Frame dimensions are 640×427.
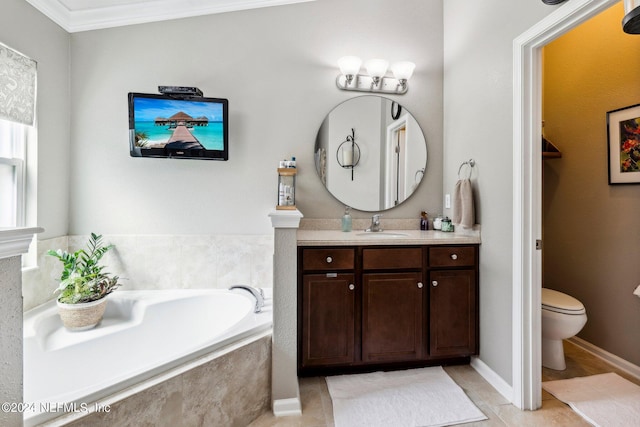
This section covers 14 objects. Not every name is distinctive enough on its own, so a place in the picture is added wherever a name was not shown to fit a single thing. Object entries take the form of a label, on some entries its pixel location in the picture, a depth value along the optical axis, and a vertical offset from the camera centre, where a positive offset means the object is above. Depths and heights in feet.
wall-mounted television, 6.89 +2.07
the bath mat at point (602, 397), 5.21 -3.58
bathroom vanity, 6.29 -1.92
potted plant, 5.89 -1.62
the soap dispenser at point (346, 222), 7.92 -0.24
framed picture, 6.66 +1.64
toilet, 6.43 -2.40
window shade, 5.39 +2.44
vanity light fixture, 7.86 +3.79
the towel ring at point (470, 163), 7.10 +1.24
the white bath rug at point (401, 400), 5.31 -3.67
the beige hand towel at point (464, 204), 6.88 +0.24
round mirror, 8.12 +1.69
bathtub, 3.76 -2.38
